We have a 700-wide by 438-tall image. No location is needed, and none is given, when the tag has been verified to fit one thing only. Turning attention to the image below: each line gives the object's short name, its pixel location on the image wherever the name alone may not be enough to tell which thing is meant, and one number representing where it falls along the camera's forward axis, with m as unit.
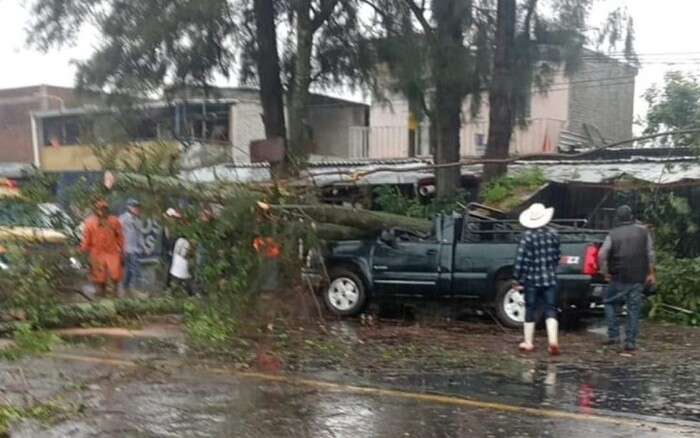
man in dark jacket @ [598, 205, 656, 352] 10.16
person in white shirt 10.07
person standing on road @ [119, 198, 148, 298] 9.82
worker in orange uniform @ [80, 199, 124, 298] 9.27
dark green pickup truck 11.70
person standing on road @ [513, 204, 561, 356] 10.05
